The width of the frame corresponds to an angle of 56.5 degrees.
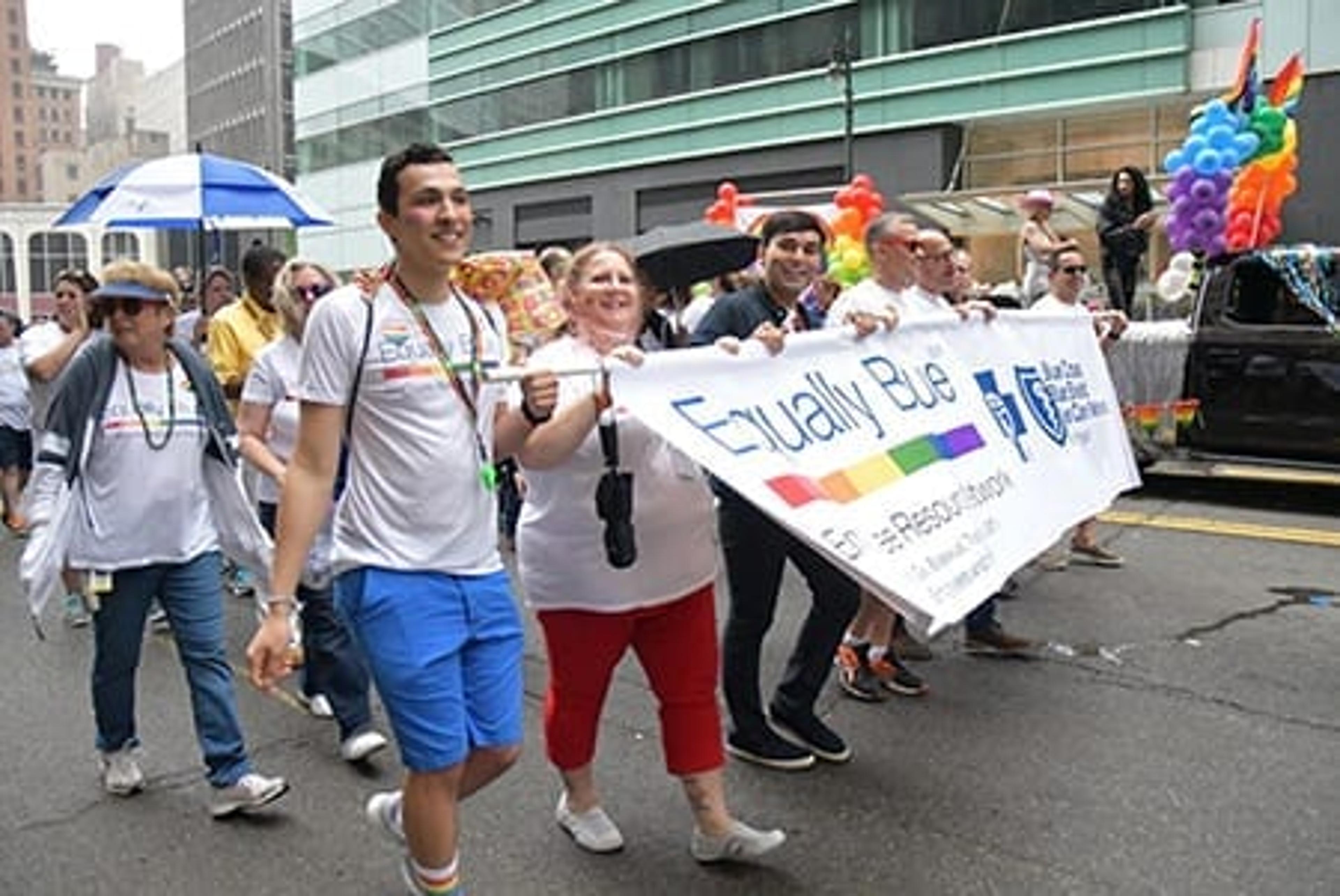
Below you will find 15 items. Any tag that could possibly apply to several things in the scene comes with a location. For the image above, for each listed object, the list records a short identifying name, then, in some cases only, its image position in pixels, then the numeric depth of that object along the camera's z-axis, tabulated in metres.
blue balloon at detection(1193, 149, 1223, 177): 13.50
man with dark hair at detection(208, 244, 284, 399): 5.76
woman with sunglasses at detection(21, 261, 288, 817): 3.91
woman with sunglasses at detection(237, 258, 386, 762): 4.45
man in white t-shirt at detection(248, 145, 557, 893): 2.80
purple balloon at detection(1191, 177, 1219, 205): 13.31
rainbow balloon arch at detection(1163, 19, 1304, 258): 13.29
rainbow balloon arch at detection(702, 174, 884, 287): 13.44
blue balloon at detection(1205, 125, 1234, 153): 13.62
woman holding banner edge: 3.38
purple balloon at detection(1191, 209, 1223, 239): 13.45
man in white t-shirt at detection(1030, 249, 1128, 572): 5.83
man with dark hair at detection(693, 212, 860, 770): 4.03
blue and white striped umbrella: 8.11
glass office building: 26.20
